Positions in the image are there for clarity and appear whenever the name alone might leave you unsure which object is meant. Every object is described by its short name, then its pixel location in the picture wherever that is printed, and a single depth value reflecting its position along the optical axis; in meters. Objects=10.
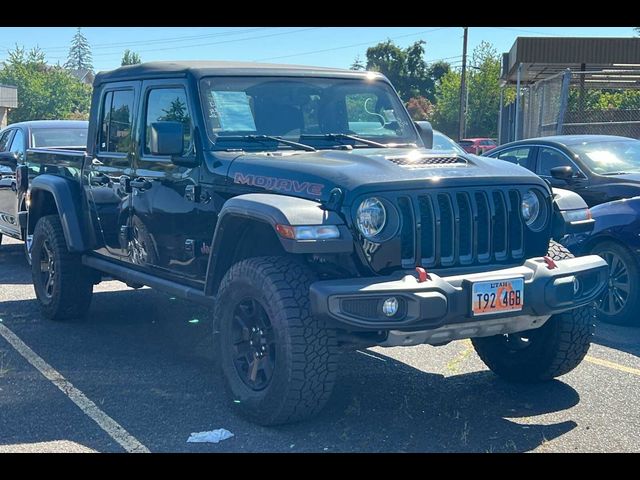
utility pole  38.97
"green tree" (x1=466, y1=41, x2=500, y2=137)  48.38
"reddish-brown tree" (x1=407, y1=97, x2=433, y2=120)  51.84
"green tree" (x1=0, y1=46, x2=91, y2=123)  56.78
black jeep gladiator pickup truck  4.41
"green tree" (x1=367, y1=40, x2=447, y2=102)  63.94
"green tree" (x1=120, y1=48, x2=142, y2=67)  107.38
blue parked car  7.01
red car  32.39
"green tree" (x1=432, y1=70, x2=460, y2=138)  50.09
